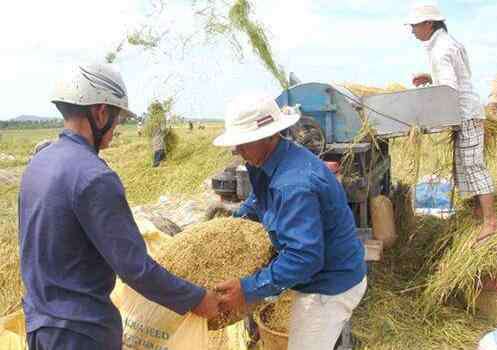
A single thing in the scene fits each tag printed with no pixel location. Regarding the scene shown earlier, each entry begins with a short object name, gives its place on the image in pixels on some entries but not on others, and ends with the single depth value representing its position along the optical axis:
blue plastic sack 5.86
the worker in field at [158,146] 11.50
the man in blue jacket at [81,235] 2.15
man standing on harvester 4.99
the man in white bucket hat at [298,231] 2.52
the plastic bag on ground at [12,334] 3.22
